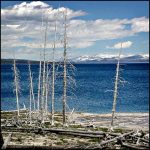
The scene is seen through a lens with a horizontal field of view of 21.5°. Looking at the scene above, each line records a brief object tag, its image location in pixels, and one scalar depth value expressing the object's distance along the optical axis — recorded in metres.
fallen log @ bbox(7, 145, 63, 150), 28.88
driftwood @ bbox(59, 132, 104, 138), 34.06
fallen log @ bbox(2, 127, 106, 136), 34.73
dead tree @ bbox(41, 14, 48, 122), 44.54
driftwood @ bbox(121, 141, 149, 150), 29.15
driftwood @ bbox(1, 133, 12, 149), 28.01
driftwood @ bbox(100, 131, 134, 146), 29.72
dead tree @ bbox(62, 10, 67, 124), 43.97
